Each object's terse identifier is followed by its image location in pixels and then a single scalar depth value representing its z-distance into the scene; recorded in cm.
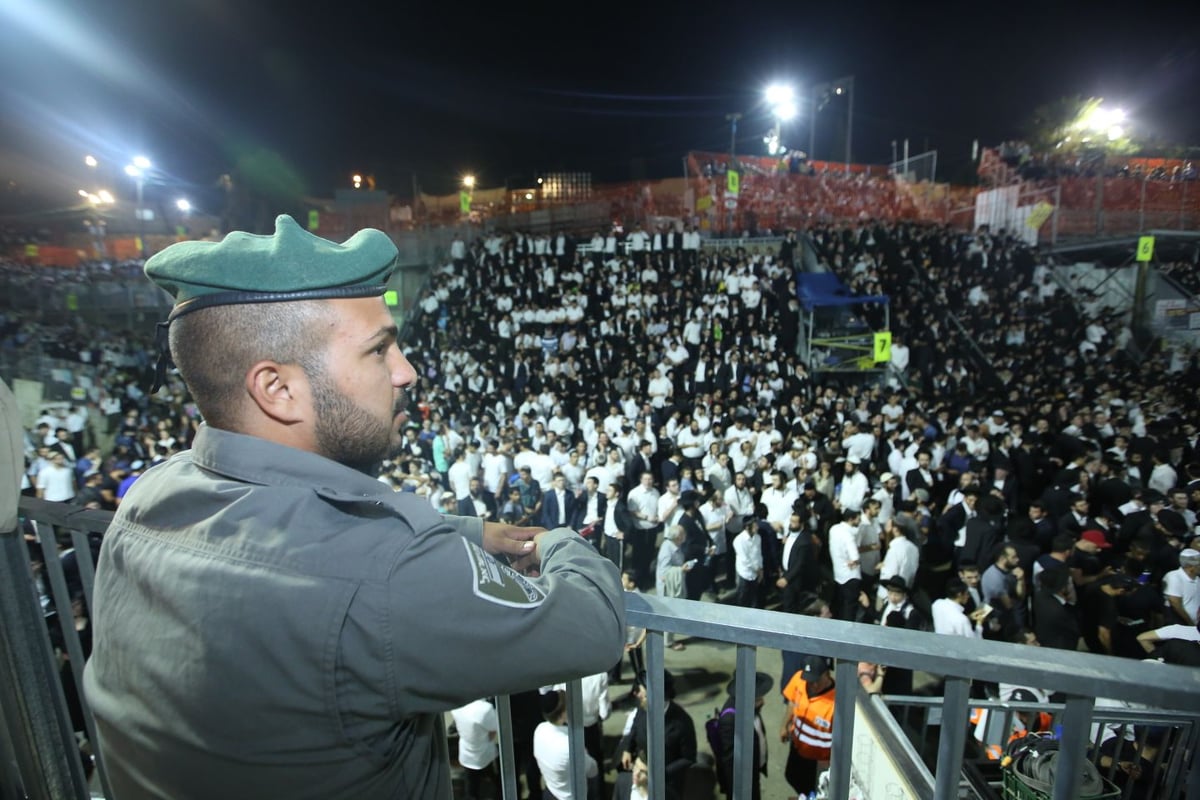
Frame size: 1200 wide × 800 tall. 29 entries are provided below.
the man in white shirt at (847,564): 655
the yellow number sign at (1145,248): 1231
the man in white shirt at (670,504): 783
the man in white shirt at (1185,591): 523
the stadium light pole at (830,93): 2458
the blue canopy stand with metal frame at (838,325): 1466
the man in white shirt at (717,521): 763
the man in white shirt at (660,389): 1303
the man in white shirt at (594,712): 397
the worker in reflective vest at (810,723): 405
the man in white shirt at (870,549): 685
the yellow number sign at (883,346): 1165
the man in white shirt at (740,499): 800
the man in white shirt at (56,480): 822
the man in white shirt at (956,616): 511
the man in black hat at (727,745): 351
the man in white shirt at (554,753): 323
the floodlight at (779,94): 2655
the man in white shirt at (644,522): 814
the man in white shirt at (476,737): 380
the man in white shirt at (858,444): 977
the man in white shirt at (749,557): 691
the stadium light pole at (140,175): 2959
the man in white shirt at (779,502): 769
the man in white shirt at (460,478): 938
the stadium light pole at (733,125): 2126
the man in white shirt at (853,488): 799
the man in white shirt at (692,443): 1034
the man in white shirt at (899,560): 630
